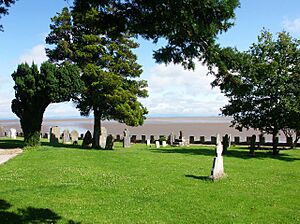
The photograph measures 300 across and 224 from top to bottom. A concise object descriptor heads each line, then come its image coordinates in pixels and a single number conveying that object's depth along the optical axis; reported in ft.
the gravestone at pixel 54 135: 112.52
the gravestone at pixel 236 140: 121.39
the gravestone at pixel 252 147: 85.76
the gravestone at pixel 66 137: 114.32
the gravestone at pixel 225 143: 91.09
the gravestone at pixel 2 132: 153.58
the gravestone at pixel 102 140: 99.96
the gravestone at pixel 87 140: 101.55
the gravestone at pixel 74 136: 114.93
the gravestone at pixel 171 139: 121.90
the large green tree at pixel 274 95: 81.51
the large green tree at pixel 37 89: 89.04
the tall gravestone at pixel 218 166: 48.71
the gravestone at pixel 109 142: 95.50
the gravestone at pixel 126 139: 104.22
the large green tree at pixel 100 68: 95.86
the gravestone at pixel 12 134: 146.94
